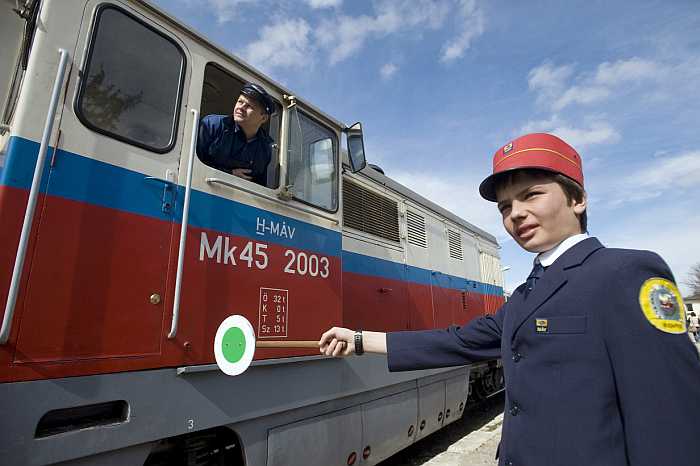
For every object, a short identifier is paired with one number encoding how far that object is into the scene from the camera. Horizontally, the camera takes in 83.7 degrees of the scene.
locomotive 1.60
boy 0.91
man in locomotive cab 2.55
